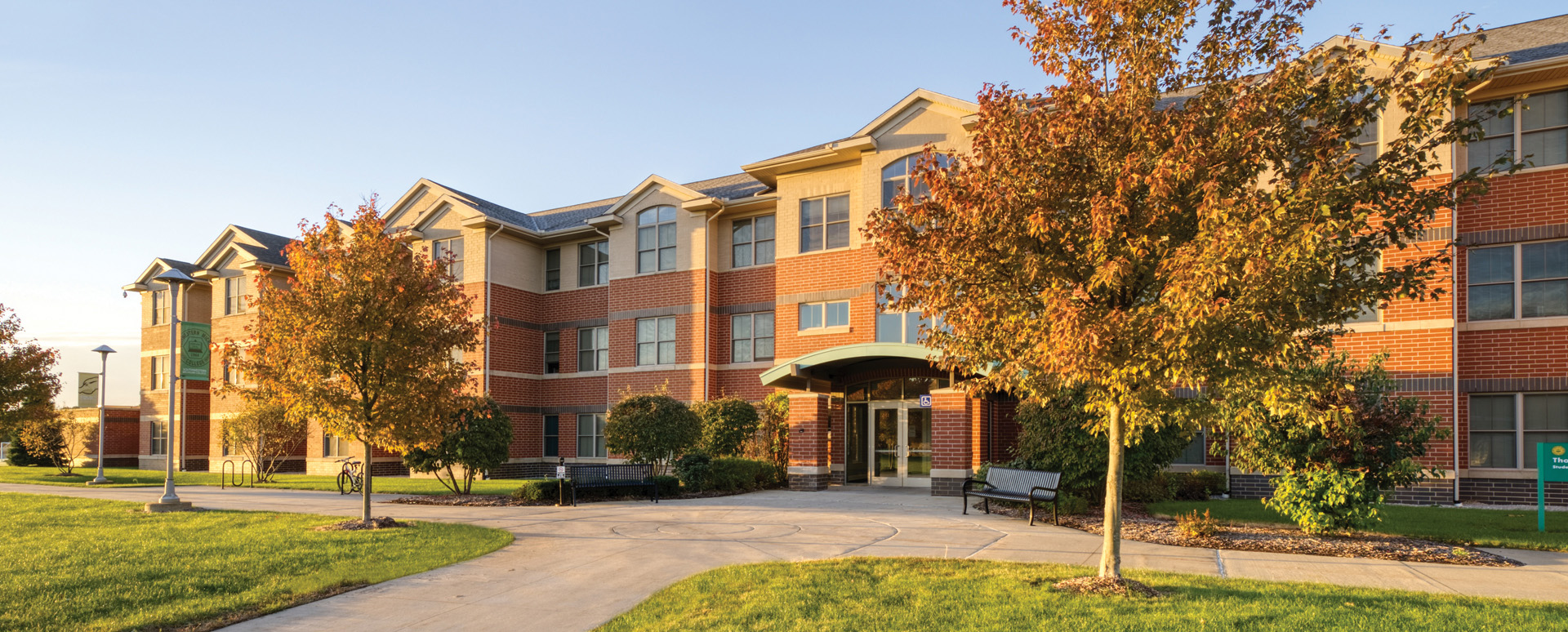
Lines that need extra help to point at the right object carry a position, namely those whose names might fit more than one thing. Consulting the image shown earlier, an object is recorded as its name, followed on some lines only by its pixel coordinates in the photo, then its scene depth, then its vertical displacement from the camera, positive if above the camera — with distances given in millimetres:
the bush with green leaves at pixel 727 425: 23719 -2011
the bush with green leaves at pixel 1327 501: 12000 -1985
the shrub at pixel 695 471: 20734 -2791
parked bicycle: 23328 -3456
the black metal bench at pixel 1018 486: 14695 -2290
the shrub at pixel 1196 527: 12297 -2362
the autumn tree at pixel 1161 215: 7363 +1136
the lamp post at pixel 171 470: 17500 -2442
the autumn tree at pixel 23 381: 29938 -1247
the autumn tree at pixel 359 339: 14203 +84
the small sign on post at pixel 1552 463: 14695 -1812
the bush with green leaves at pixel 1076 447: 15617 -1701
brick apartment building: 18781 +858
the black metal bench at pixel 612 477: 18984 -2733
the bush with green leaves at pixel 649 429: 20844 -1874
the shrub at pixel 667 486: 20188 -3044
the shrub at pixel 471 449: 20297 -2294
